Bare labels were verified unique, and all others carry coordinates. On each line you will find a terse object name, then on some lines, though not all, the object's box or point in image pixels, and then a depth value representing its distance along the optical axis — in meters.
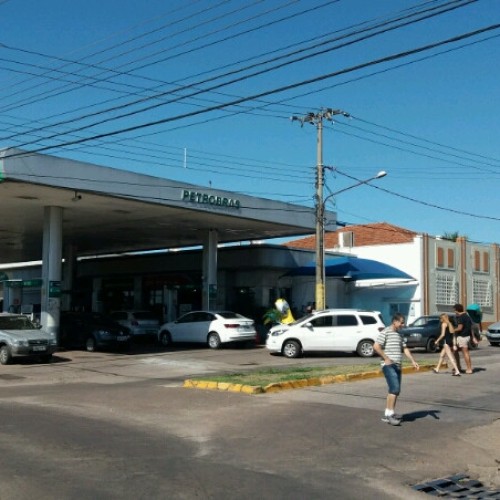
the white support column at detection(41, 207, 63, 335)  24.95
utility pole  28.22
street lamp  28.16
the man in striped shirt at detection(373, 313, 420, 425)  10.50
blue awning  36.91
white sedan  26.61
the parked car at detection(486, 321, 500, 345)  30.84
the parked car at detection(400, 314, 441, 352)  25.53
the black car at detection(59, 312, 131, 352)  25.34
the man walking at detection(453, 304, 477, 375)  17.05
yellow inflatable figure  31.97
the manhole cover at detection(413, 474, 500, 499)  6.99
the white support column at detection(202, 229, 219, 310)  31.53
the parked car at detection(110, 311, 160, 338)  30.67
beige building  39.34
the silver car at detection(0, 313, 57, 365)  20.47
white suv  23.52
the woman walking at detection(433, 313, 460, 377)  16.94
